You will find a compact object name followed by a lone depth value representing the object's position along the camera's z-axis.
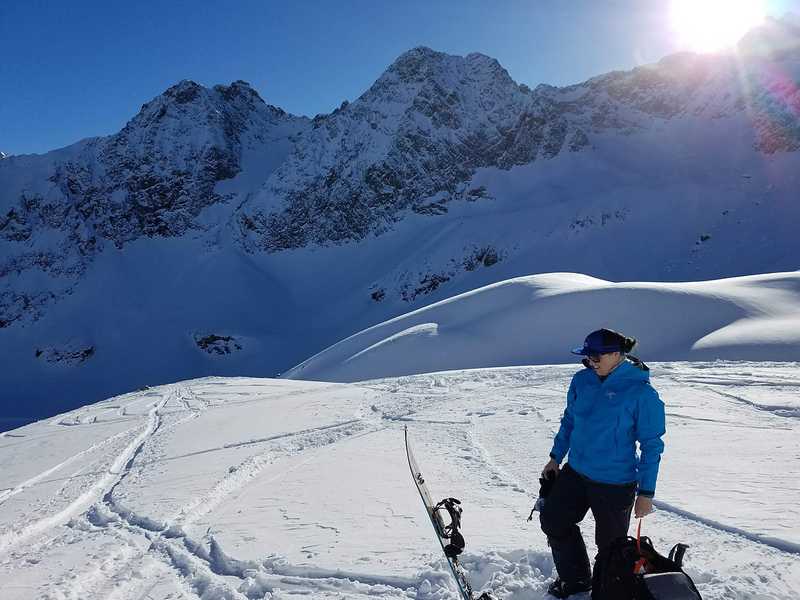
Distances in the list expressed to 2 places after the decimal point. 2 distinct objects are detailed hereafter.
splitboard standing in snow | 3.83
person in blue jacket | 3.36
